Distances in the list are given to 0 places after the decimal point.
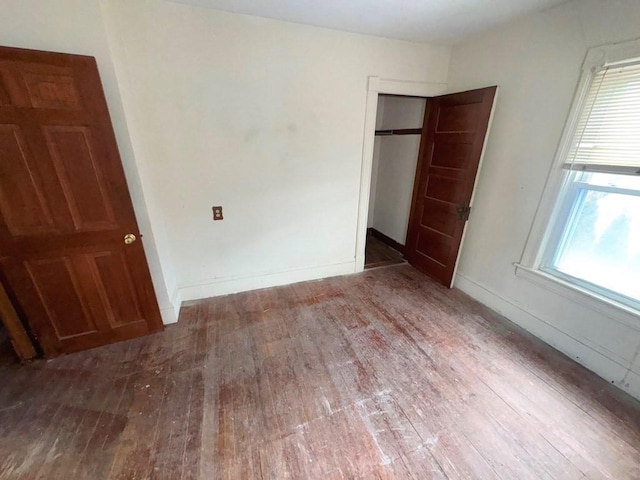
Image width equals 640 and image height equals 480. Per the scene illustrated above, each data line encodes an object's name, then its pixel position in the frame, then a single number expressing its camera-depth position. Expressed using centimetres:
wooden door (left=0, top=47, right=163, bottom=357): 146
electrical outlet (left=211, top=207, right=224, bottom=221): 243
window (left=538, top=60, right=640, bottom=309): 163
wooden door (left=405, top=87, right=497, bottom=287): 243
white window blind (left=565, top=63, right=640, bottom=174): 159
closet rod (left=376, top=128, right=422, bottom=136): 317
